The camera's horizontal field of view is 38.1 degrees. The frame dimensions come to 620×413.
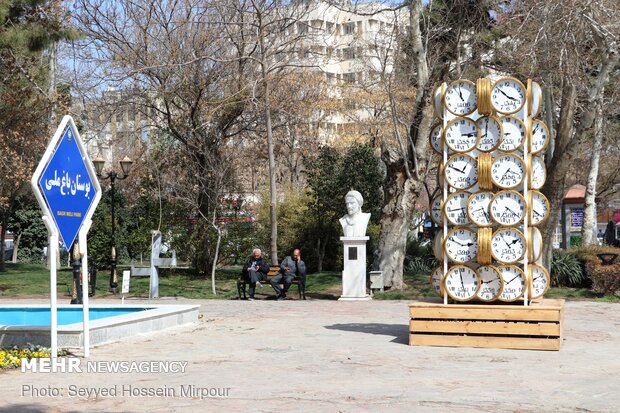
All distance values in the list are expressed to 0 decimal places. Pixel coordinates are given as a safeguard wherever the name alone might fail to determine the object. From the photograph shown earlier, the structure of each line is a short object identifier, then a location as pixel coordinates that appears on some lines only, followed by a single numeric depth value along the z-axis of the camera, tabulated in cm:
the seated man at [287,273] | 2339
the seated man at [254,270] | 2341
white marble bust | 2392
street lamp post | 2631
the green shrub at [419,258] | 2953
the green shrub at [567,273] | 2488
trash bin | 2433
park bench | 2348
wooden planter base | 1284
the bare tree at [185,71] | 2898
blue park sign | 1118
